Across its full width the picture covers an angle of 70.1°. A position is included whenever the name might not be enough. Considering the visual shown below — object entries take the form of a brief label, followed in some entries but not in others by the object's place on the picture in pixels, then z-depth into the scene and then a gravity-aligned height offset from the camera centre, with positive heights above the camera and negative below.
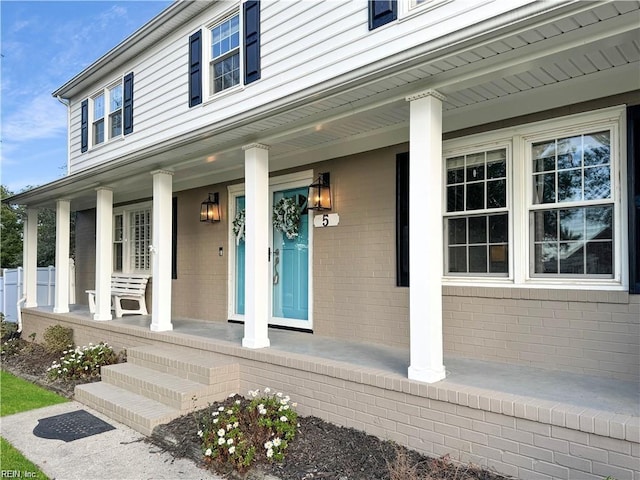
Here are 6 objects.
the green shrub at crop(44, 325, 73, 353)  7.80 -1.55
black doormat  4.39 -1.79
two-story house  3.06 +0.37
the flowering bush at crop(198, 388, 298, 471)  3.52 -1.52
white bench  8.58 -0.82
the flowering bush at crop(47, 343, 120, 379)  6.32 -1.61
